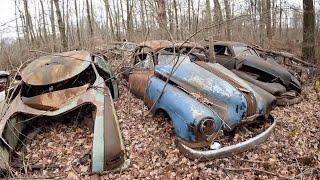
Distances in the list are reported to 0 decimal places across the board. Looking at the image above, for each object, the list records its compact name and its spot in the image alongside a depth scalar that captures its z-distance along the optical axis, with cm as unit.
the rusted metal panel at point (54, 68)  419
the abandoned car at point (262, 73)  521
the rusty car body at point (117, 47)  730
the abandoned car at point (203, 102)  342
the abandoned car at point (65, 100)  326
